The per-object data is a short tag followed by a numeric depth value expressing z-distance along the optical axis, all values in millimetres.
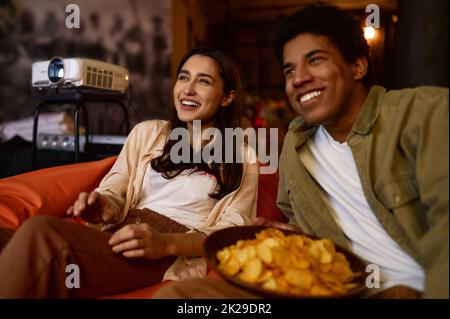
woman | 990
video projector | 2031
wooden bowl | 780
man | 873
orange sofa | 1427
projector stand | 2080
